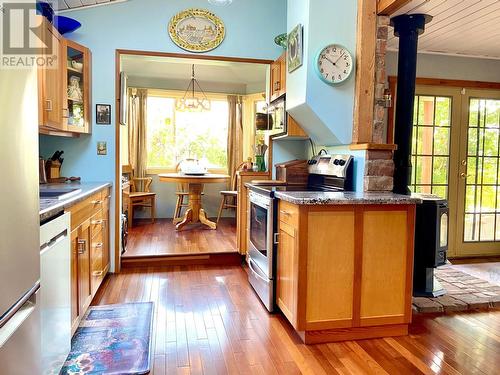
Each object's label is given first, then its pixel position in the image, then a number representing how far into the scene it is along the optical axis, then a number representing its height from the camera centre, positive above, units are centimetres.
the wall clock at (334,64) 281 +78
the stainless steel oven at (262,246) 272 -64
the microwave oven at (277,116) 354 +50
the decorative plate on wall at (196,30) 363 +133
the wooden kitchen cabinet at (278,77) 353 +87
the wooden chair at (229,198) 596 -57
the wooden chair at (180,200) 582 -59
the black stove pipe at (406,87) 297 +65
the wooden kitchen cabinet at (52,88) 260 +55
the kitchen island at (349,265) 227 -62
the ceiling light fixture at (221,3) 318 +146
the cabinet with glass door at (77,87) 312 +66
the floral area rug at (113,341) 199 -109
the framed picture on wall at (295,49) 294 +98
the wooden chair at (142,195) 563 -48
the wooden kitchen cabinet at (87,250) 215 -60
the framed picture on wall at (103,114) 354 +47
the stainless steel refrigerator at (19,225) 104 -19
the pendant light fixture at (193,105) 528 +85
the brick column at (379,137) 269 +23
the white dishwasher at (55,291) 149 -57
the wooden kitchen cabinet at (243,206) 395 -44
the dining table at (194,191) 486 -38
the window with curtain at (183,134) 645 +54
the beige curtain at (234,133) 655 +57
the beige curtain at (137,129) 620 +58
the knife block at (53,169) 331 -6
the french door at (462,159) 419 +11
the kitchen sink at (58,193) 206 -19
